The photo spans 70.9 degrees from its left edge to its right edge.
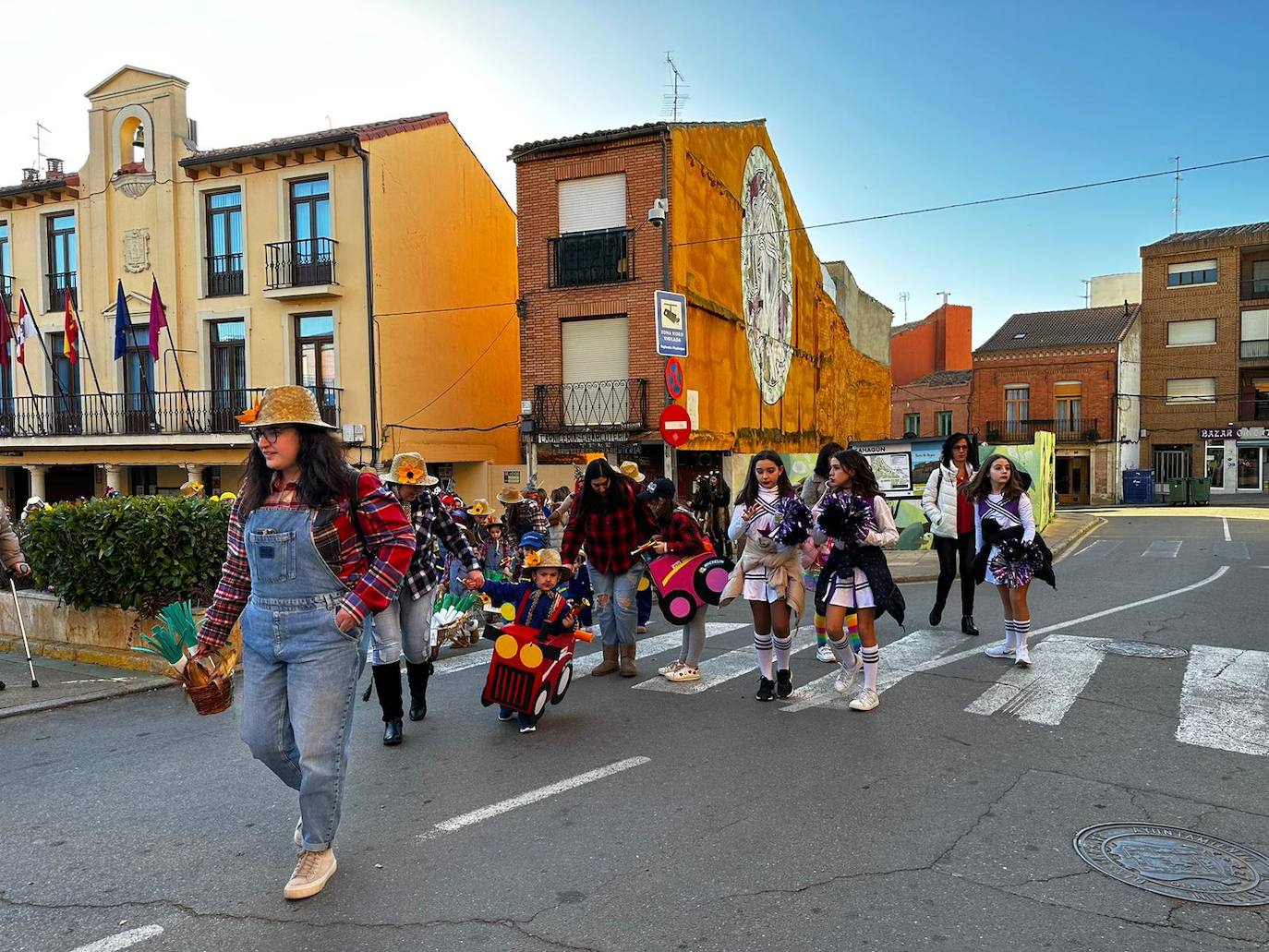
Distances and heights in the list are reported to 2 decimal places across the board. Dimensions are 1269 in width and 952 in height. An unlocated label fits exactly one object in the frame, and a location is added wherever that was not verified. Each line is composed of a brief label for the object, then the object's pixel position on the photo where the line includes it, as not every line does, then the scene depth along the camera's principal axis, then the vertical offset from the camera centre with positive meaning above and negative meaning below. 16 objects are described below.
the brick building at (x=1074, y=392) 44.16 +2.41
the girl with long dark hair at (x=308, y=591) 3.45 -0.57
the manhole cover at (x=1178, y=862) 3.44 -1.75
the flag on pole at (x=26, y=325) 19.36 +2.65
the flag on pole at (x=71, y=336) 20.14 +2.56
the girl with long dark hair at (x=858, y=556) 5.98 -0.78
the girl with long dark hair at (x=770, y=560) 6.15 -0.83
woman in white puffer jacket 8.74 -0.72
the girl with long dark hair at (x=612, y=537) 6.98 -0.74
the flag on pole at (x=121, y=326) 19.44 +2.68
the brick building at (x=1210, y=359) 46.03 +4.15
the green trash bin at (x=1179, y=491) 38.44 -2.30
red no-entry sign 14.15 +0.26
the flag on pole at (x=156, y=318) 19.19 +2.79
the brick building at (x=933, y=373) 51.72 +4.20
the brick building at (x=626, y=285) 19.30 +3.51
